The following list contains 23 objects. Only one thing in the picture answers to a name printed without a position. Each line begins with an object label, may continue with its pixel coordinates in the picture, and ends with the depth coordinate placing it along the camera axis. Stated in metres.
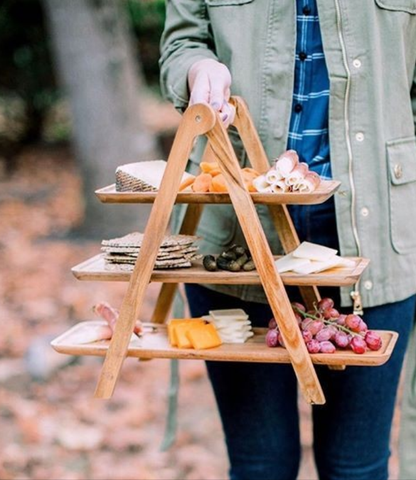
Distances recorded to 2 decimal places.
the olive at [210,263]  2.06
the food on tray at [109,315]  2.15
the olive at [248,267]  2.05
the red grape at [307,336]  2.04
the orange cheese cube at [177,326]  2.08
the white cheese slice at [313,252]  2.04
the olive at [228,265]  2.05
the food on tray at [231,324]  2.11
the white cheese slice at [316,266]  2.02
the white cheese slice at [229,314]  2.12
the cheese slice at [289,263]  2.04
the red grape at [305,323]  2.05
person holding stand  2.14
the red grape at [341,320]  2.07
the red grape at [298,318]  2.07
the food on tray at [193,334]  2.07
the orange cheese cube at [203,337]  2.07
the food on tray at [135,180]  2.03
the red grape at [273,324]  2.08
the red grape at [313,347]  2.03
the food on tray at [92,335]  2.12
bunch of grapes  2.03
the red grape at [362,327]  2.05
